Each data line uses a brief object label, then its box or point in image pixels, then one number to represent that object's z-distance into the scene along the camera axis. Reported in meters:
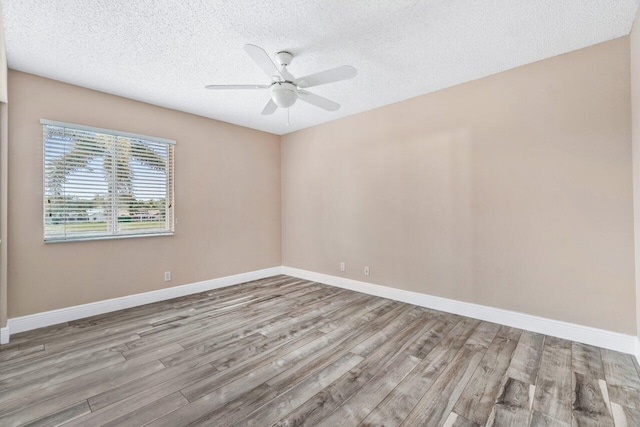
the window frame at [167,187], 2.95
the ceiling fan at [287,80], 2.10
